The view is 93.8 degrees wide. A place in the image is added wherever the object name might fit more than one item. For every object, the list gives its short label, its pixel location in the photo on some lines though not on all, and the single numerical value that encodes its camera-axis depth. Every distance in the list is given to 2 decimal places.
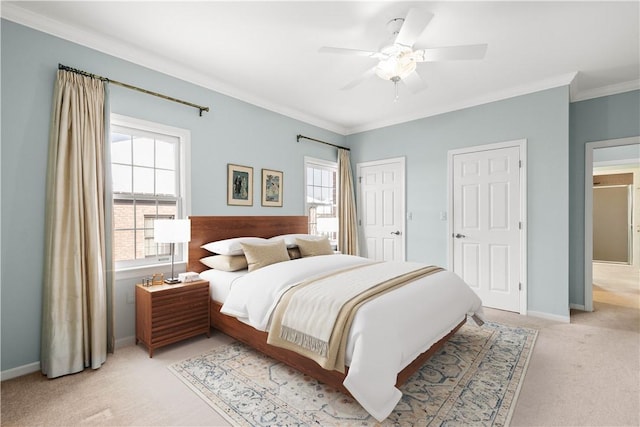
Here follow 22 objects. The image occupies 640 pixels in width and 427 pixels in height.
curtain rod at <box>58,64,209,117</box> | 2.50
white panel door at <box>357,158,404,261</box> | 4.95
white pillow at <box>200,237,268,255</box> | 3.14
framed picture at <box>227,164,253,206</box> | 3.74
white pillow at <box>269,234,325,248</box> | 3.66
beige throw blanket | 1.89
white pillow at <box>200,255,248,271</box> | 3.08
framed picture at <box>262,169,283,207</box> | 4.18
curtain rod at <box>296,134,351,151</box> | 4.67
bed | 1.96
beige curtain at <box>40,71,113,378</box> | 2.32
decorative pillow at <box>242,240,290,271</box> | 3.03
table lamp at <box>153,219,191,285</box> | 2.77
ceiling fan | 2.08
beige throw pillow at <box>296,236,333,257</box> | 3.61
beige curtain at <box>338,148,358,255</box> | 5.20
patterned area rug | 1.84
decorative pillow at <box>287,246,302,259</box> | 3.64
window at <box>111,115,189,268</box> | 2.91
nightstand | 2.62
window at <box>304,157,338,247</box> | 4.83
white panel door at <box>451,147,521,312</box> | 3.86
